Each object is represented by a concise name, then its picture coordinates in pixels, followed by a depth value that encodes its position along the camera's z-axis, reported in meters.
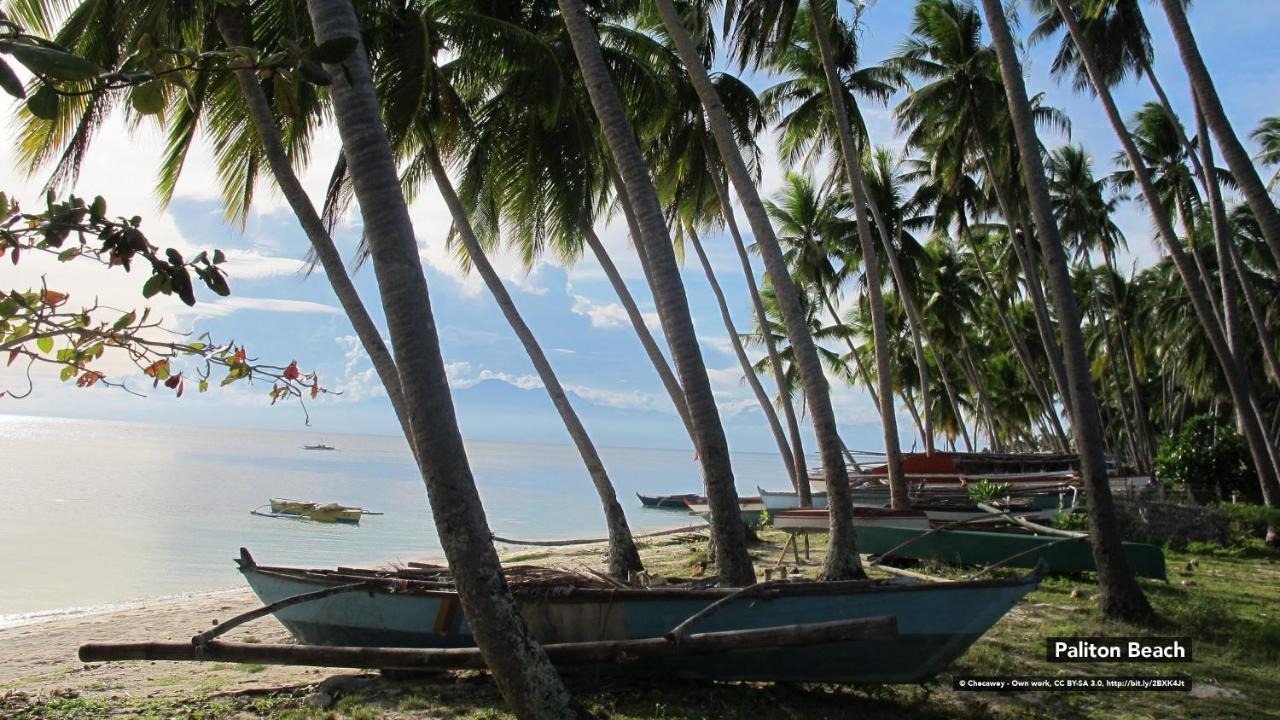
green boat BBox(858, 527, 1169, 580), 9.59
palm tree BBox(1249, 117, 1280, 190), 26.42
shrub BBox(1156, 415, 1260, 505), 17.11
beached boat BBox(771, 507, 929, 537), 11.93
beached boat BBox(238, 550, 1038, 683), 5.71
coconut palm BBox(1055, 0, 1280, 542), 13.73
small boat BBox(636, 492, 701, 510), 39.28
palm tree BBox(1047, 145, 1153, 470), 27.11
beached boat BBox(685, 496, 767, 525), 19.62
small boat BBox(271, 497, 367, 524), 26.58
